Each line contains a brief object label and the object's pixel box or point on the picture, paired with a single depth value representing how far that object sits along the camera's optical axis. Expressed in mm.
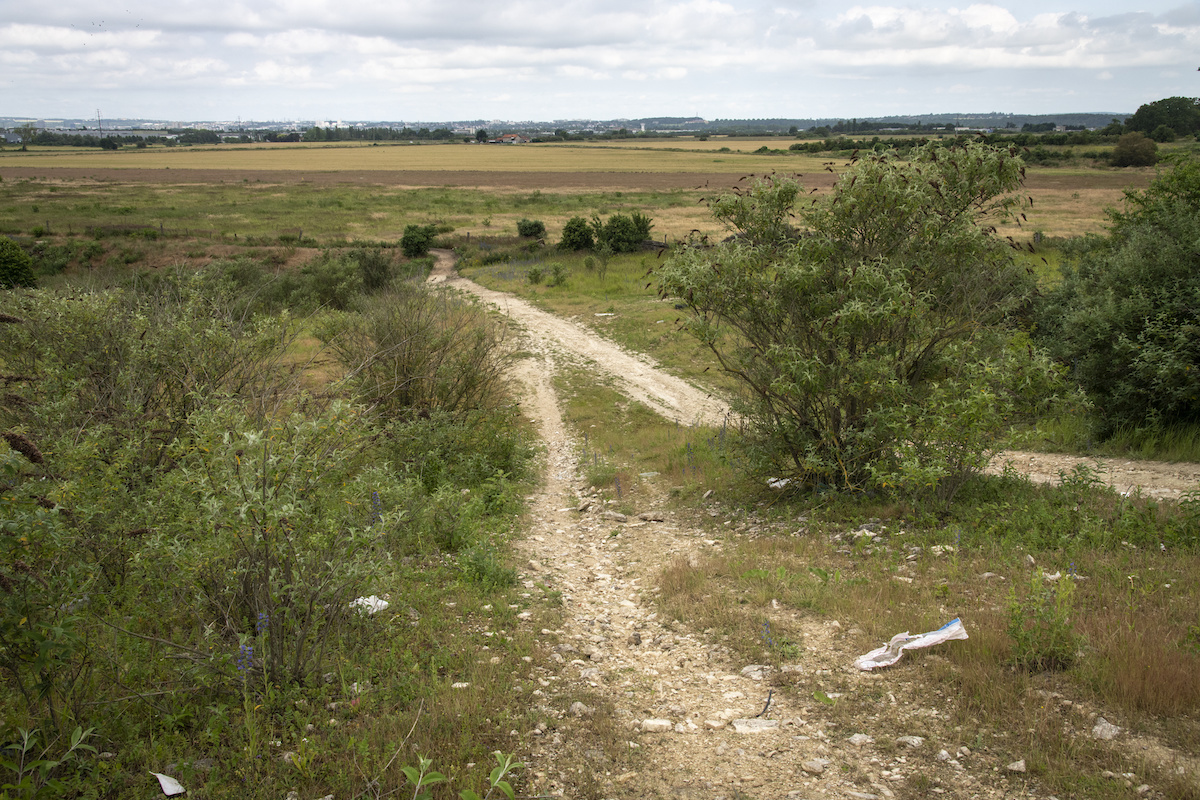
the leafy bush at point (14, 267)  28031
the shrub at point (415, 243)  39531
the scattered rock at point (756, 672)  5422
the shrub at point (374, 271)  27250
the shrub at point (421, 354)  12766
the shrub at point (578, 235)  36344
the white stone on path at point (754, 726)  4715
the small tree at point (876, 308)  8227
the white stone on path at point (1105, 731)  4191
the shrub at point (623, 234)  35062
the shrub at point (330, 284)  25062
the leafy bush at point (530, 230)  42000
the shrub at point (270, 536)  4195
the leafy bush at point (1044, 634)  4891
